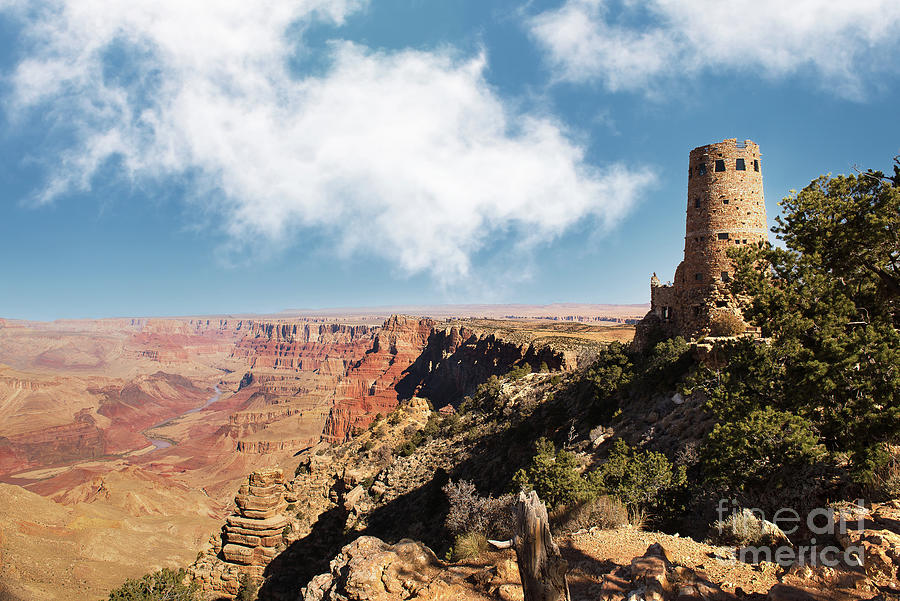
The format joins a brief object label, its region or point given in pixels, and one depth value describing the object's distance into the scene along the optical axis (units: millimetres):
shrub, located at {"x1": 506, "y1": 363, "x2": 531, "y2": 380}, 46688
